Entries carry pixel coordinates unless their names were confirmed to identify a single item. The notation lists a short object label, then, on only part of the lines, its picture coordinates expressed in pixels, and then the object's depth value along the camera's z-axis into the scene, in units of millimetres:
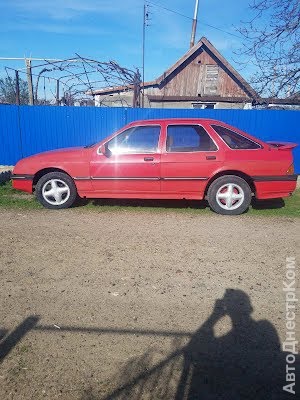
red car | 5441
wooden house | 19672
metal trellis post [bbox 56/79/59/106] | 11359
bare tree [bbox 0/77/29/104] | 20616
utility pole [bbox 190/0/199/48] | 23569
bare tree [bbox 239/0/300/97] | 8547
